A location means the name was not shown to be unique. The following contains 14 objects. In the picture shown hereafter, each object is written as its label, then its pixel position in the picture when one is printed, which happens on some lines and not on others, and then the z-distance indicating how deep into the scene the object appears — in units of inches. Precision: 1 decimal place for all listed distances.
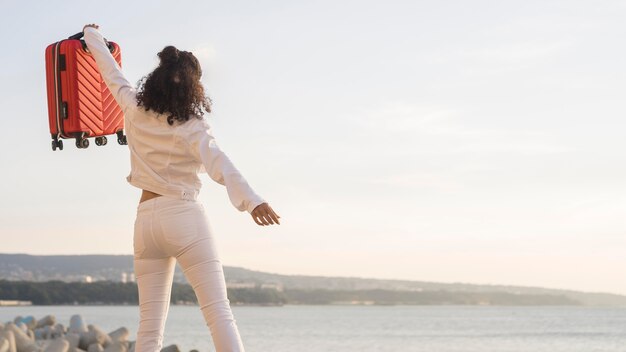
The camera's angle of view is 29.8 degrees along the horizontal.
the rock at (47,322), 1101.1
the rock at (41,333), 941.9
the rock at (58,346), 540.1
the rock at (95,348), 620.9
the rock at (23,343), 582.6
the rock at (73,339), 649.4
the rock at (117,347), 576.1
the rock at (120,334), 731.4
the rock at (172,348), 582.9
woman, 180.7
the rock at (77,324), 891.4
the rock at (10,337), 538.3
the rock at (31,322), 1063.3
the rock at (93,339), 669.2
